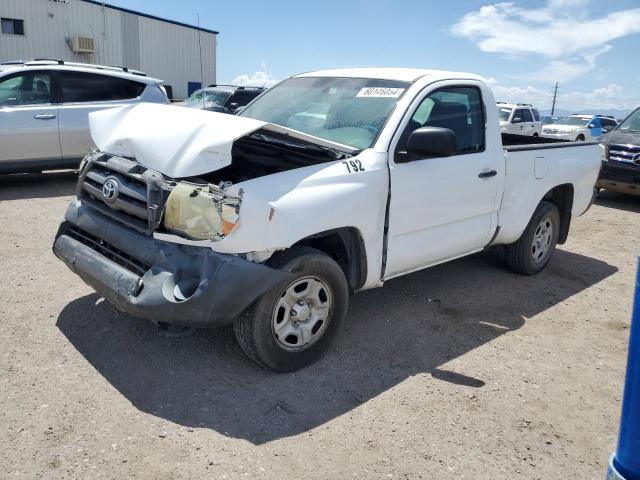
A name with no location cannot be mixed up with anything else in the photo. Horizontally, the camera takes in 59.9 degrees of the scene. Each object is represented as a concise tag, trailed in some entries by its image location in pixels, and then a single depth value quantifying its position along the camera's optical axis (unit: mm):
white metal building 26359
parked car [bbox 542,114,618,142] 22156
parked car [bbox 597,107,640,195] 9695
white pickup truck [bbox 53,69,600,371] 3133
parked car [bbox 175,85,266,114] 13875
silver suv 7996
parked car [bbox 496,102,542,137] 19716
